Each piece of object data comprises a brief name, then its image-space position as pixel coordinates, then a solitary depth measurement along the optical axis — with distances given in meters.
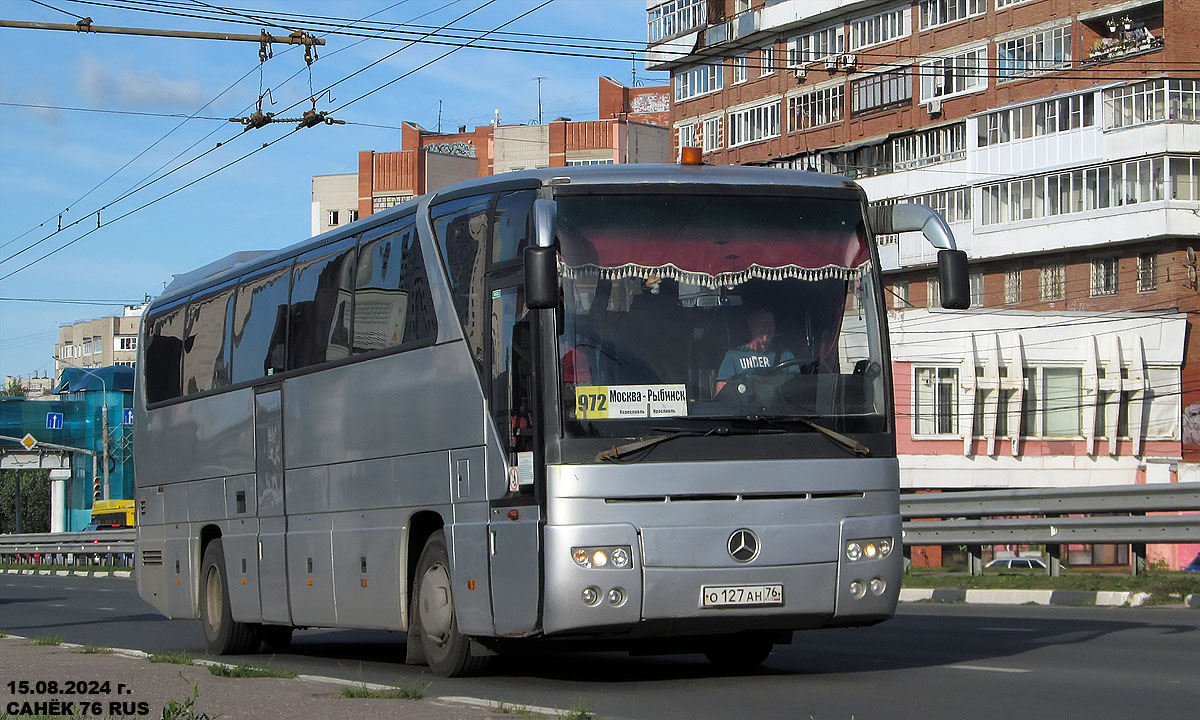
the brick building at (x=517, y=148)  100.12
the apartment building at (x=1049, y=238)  54.88
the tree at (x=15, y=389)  133.45
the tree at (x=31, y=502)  113.94
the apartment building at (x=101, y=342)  167.62
